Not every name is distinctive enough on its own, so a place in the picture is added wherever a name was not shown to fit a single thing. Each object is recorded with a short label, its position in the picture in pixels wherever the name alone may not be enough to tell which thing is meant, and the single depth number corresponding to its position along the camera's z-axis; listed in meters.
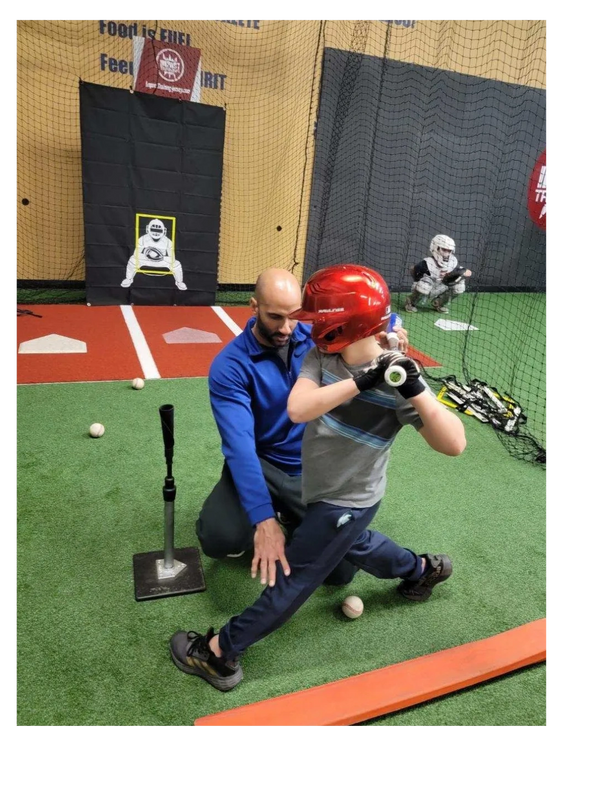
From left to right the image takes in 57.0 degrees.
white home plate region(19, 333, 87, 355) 5.31
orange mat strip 1.87
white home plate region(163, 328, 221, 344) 6.03
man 2.12
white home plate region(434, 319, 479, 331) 7.82
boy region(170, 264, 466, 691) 1.53
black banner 6.52
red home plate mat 4.96
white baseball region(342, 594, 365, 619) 2.42
